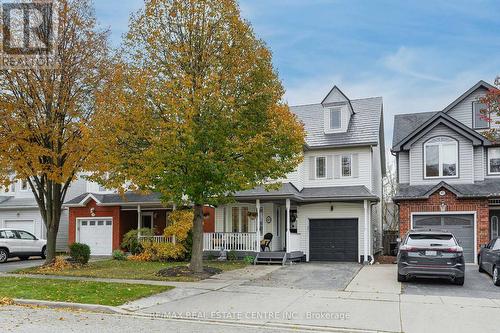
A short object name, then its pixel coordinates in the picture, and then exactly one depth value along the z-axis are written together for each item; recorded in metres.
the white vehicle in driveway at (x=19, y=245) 26.08
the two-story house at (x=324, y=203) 24.77
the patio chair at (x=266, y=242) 24.69
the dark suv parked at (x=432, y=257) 15.47
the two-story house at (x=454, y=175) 23.50
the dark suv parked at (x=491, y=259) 16.28
